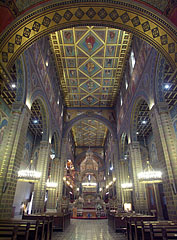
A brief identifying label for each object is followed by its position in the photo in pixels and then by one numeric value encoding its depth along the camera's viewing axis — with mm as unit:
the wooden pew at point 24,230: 3941
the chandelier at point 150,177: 11180
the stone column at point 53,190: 16722
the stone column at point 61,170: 17594
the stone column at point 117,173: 17766
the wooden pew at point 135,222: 5723
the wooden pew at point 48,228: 6047
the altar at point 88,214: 18838
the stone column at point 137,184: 11912
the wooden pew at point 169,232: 4180
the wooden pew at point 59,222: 9622
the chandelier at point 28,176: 11072
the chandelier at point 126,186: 16078
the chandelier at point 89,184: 37156
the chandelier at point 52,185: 16984
